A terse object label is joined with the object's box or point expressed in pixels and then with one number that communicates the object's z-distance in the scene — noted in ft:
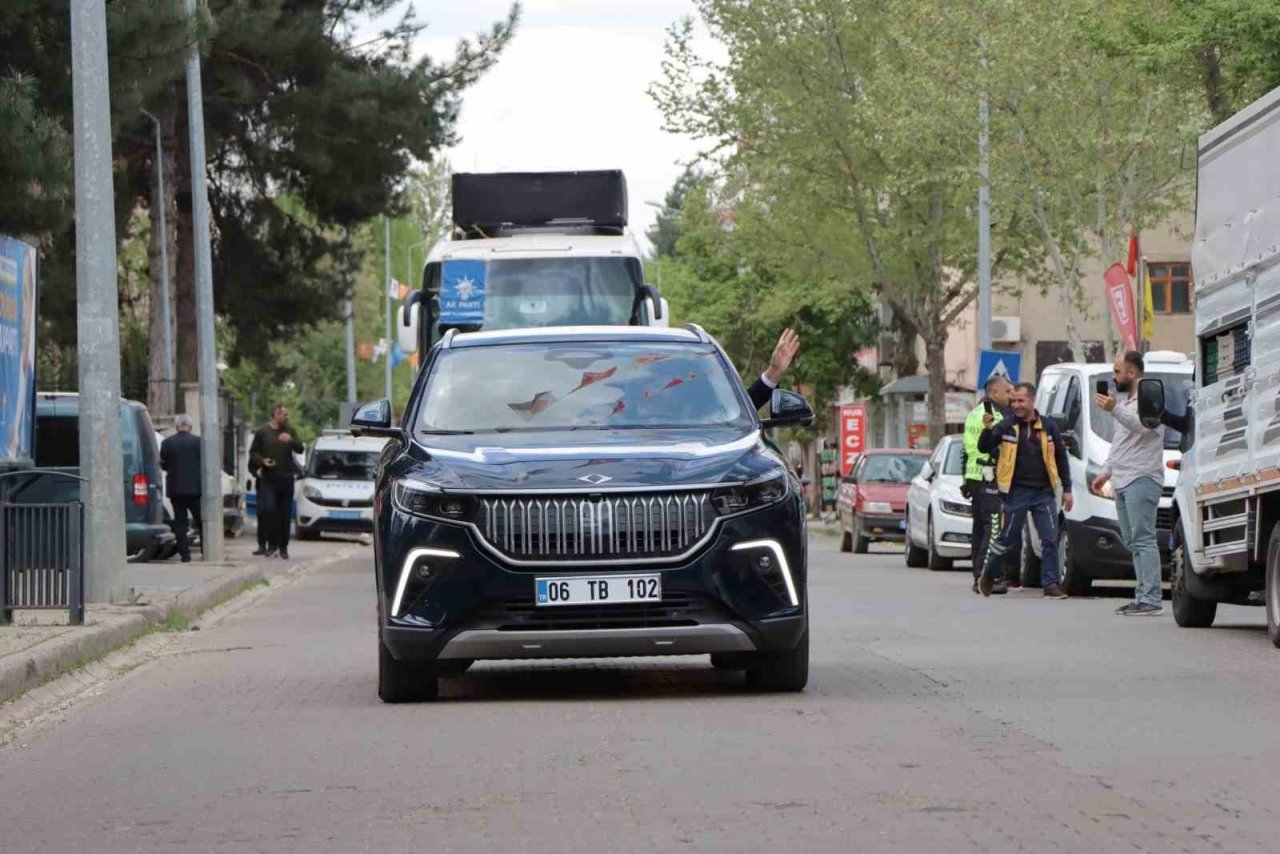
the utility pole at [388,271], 285.56
